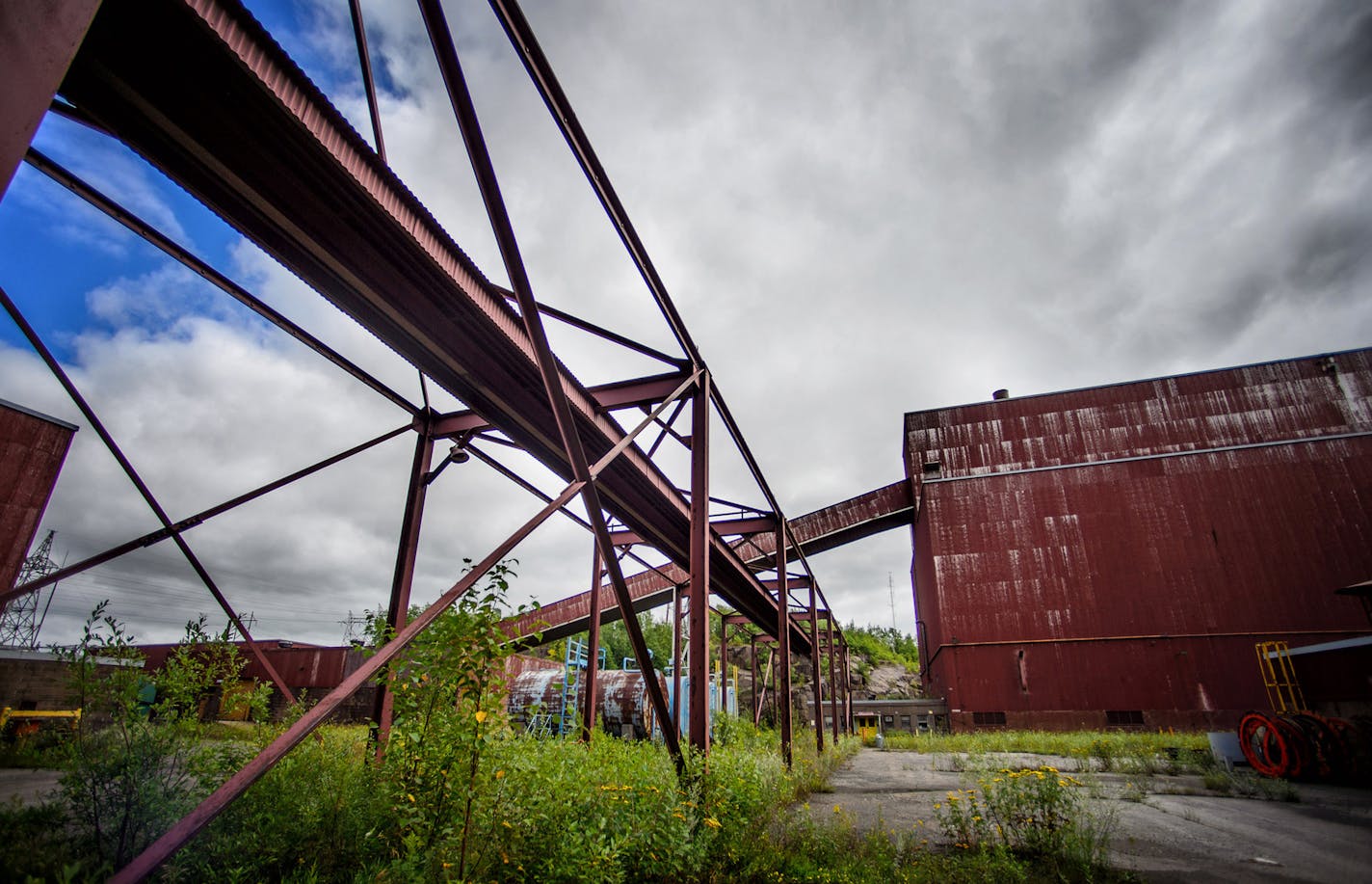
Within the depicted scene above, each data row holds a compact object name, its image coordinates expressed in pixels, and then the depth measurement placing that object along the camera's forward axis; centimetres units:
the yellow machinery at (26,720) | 990
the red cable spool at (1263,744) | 957
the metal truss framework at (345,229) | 240
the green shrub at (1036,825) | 459
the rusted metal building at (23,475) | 1084
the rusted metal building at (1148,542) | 1778
